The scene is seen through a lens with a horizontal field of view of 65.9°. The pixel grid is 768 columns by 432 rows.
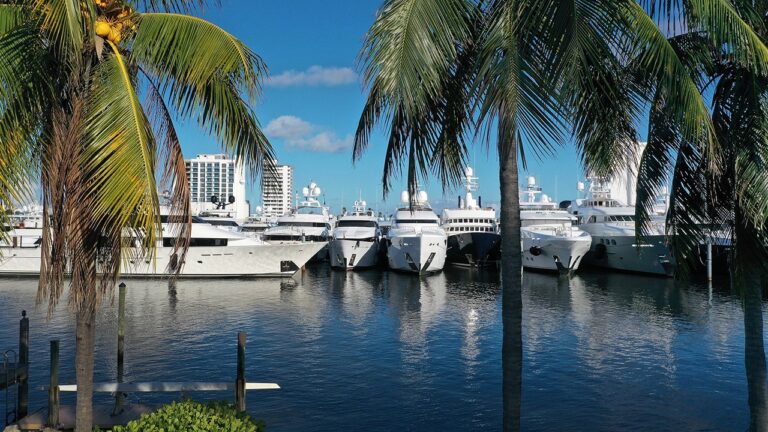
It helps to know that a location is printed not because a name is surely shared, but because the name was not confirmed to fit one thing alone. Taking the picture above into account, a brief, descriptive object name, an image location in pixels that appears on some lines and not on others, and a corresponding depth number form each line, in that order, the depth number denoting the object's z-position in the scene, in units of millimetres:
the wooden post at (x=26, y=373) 12891
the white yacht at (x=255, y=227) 75481
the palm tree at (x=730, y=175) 6855
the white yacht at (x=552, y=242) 47031
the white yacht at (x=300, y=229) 58625
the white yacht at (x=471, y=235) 55000
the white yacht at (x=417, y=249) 47688
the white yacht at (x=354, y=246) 51875
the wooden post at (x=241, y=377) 12023
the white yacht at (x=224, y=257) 43344
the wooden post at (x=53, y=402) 10766
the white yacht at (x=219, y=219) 56625
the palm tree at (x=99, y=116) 5398
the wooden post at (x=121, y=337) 15164
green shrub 6457
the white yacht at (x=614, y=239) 46209
